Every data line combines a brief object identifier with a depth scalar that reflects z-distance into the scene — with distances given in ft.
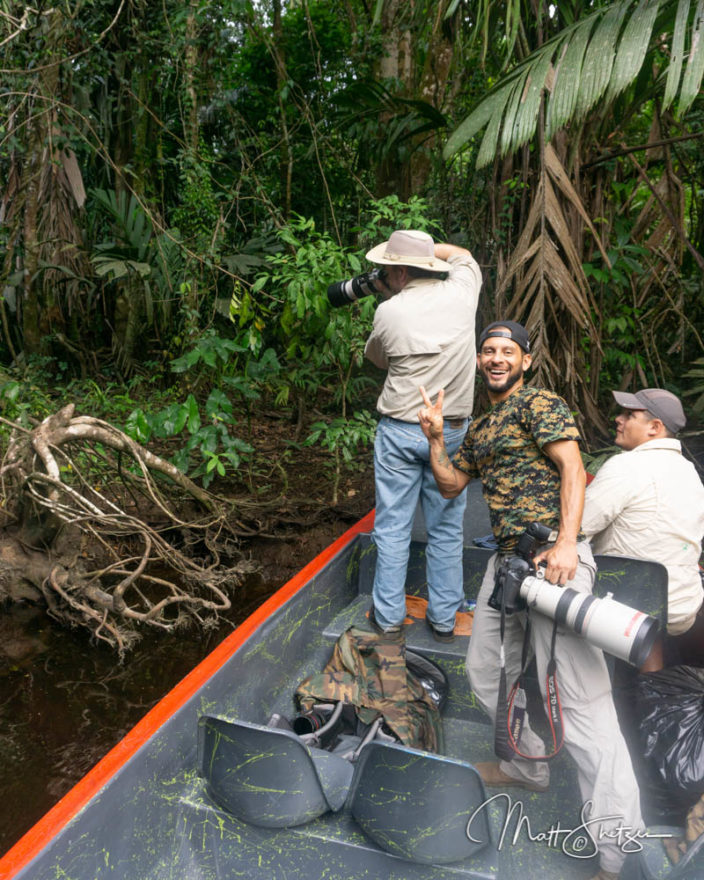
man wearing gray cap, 6.86
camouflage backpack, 7.22
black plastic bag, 6.00
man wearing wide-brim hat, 8.26
